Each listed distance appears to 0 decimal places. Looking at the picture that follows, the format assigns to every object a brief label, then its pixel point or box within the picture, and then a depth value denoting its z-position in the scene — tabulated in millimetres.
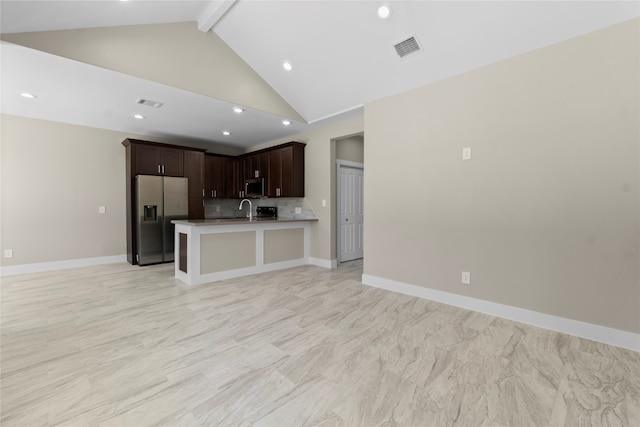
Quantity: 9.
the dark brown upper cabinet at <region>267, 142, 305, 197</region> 5367
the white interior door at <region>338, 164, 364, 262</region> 5465
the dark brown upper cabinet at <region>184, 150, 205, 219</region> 5773
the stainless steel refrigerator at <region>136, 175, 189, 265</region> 5098
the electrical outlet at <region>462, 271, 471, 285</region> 3035
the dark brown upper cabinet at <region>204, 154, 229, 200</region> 6352
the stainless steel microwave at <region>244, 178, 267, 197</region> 5928
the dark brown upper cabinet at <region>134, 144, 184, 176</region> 5219
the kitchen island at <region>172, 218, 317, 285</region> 3922
